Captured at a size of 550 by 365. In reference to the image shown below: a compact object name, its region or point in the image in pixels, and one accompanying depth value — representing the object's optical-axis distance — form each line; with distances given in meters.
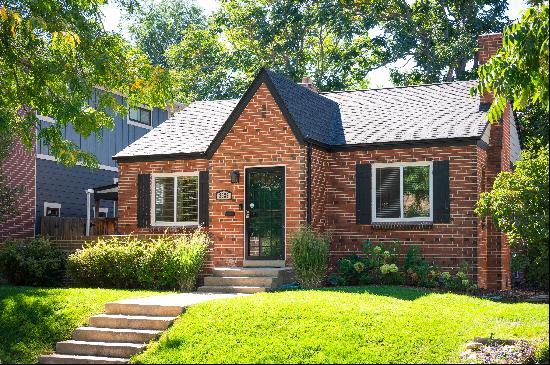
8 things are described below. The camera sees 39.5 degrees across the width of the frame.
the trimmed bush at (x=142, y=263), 16.47
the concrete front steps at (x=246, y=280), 16.17
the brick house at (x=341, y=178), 17.44
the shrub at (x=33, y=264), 17.66
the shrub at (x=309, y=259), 16.11
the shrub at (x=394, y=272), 16.45
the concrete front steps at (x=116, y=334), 11.95
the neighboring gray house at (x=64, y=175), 23.11
